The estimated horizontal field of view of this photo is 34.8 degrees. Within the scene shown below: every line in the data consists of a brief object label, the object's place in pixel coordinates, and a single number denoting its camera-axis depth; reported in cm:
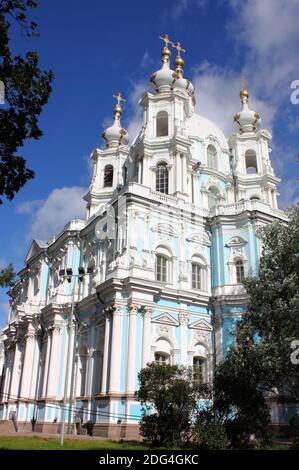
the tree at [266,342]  1802
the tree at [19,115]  1045
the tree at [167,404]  1770
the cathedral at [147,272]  2466
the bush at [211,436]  1630
